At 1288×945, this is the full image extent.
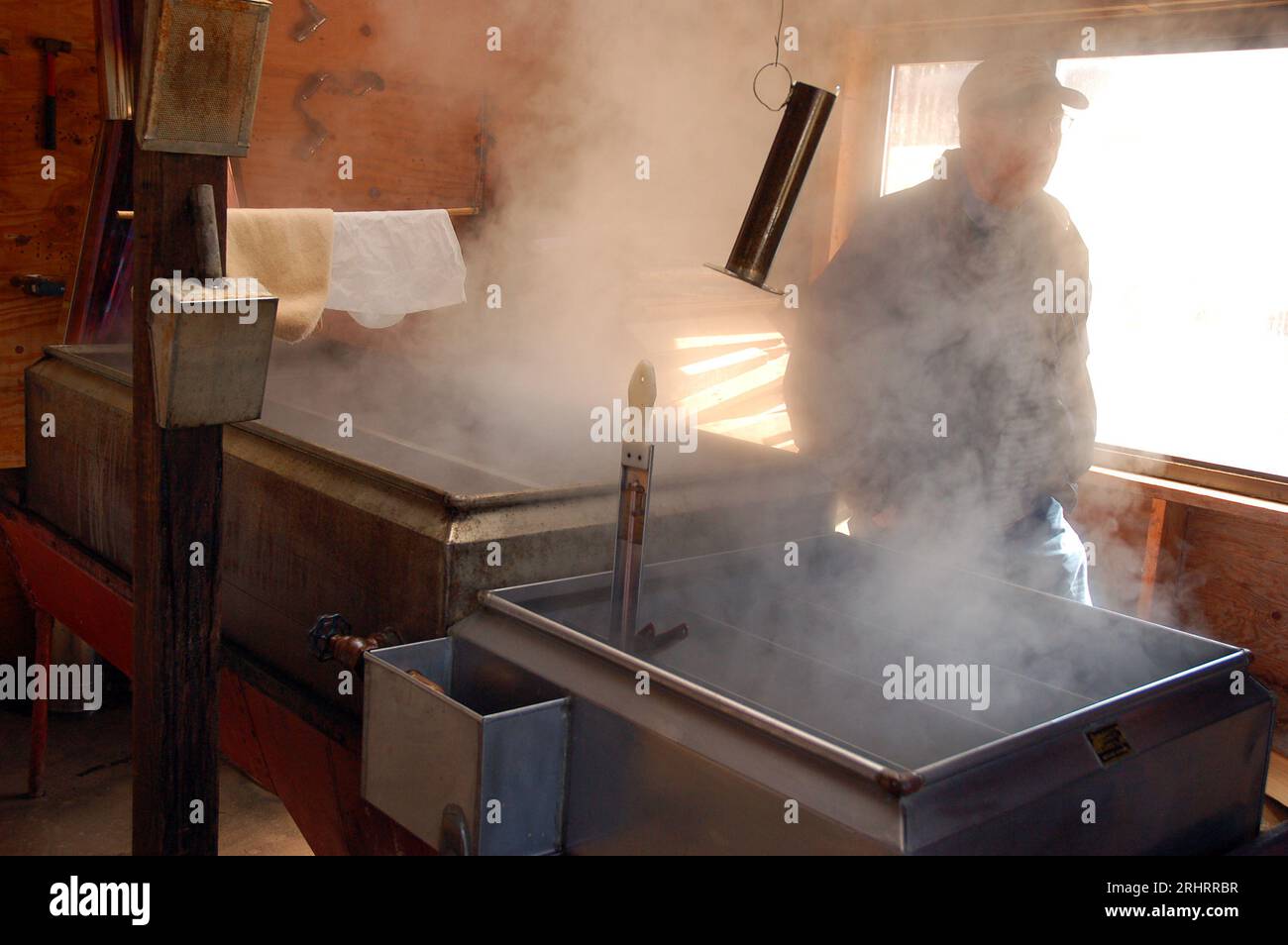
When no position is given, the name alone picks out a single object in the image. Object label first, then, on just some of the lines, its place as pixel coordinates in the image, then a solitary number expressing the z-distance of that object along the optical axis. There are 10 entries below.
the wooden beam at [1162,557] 3.88
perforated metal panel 1.31
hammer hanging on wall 3.64
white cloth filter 2.88
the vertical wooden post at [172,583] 1.43
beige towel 2.36
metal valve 1.60
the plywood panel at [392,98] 4.04
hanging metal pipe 1.43
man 2.59
